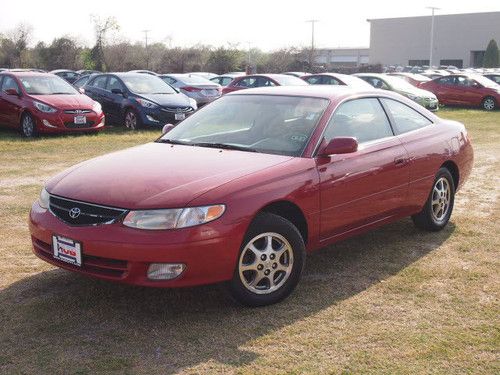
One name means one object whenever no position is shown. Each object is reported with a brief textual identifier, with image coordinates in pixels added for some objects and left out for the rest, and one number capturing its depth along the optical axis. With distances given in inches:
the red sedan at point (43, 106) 521.7
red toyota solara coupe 154.5
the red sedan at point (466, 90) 947.3
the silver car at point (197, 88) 813.2
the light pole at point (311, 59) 2341.0
